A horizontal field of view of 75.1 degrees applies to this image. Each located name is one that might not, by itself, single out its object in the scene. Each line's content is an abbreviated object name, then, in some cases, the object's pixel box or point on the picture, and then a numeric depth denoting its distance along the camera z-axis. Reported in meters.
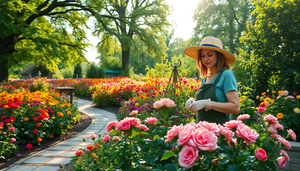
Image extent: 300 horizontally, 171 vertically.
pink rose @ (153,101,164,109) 1.57
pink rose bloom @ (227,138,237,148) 1.08
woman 1.72
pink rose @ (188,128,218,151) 0.79
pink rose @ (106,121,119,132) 1.63
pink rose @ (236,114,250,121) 1.37
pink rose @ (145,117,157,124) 1.52
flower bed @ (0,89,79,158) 3.64
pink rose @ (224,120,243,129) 1.09
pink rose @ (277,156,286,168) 1.16
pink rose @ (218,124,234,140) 1.02
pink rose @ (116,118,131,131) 1.36
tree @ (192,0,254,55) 21.22
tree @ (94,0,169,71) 17.03
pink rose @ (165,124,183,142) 1.01
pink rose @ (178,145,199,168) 0.80
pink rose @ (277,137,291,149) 1.26
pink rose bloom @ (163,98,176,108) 1.54
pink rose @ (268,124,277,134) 1.37
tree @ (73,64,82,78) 33.31
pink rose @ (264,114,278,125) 1.45
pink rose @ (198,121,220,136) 0.96
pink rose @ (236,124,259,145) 0.97
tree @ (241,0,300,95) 4.30
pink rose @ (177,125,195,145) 0.83
